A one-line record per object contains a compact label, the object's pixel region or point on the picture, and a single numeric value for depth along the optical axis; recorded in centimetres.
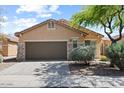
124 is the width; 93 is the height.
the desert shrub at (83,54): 728
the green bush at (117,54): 616
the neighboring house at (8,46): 1250
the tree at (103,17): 685
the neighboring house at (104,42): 1164
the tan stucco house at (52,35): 965
